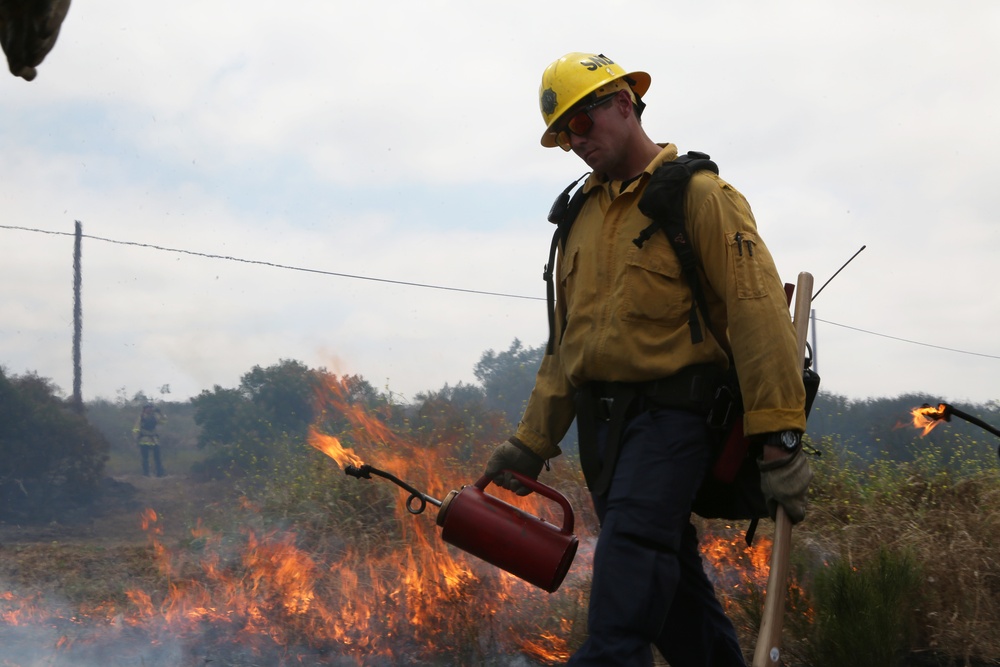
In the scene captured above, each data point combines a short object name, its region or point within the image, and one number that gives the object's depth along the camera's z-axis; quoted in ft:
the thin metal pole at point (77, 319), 33.65
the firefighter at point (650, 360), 8.80
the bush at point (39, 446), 32.91
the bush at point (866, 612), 13.32
